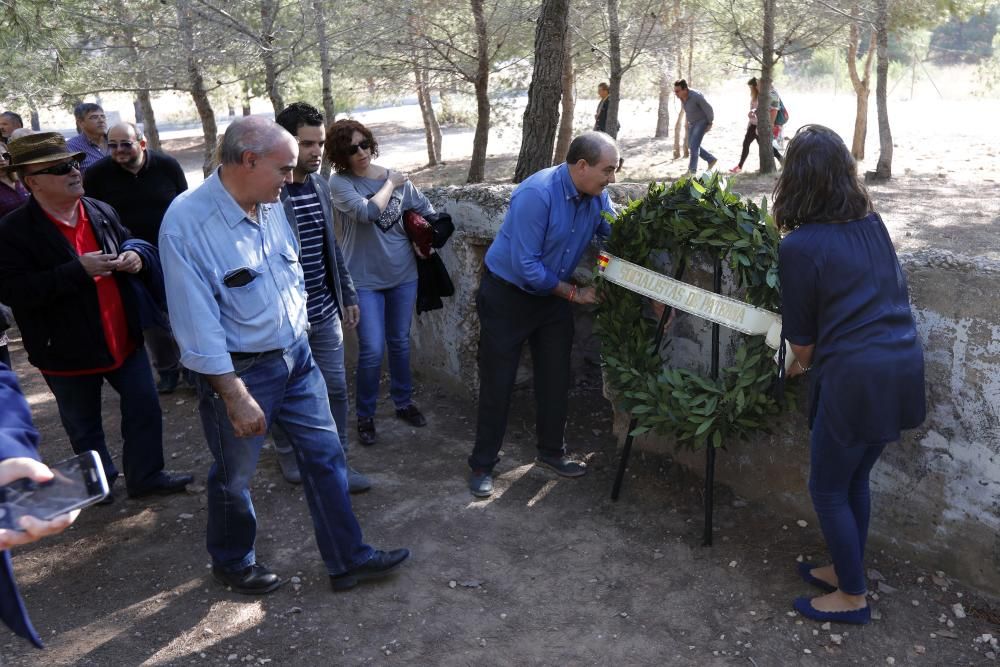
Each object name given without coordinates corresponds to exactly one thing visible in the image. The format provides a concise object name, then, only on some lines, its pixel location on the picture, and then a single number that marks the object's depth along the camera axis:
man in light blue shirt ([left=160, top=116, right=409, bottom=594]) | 3.02
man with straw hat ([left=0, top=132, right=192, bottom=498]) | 3.97
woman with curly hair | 4.65
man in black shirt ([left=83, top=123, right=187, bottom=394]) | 5.19
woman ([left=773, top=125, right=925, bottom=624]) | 2.87
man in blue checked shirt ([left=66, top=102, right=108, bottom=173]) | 6.34
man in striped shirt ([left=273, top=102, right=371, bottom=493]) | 4.04
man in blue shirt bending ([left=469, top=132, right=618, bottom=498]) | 4.03
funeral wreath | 3.59
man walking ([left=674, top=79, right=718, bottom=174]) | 14.06
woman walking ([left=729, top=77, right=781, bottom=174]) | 14.83
